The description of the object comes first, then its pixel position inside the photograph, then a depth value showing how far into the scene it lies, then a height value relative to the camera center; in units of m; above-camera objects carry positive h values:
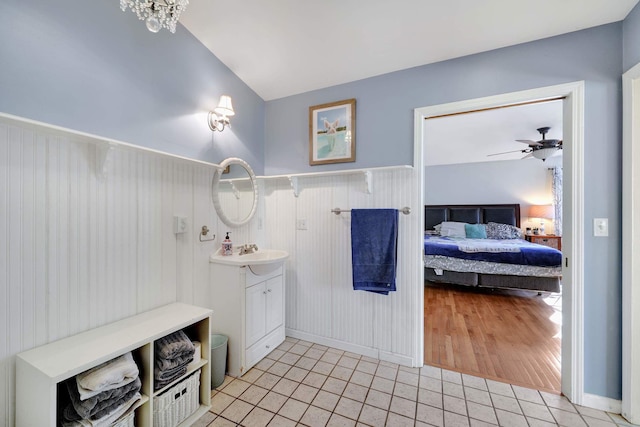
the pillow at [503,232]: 5.25 -0.37
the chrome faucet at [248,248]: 2.28 -0.31
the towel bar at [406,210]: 2.08 +0.03
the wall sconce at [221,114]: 2.06 +0.82
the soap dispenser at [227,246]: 2.13 -0.27
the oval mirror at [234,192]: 2.13 +0.19
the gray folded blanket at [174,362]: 1.40 -0.83
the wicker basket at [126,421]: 1.19 -0.98
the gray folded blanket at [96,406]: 1.09 -0.85
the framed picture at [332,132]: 2.34 +0.77
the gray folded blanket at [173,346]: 1.42 -0.75
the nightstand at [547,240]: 4.99 -0.52
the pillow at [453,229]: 5.34 -0.32
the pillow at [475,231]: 5.25 -0.35
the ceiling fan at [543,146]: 3.58 +0.97
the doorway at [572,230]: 1.65 -0.11
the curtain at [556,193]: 5.29 +0.43
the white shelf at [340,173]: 2.08 +0.36
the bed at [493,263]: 3.62 -0.74
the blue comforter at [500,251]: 3.61 -0.57
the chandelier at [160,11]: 1.02 +0.83
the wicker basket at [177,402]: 1.38 -1.07
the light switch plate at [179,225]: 1.82 -0.08
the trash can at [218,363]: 1.81 -1.07
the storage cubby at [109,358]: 1.03 -0.64
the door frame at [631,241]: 1.51 -0.16
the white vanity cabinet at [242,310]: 1.93 -0.76
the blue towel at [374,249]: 2.07 -0.29
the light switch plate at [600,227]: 1.61 -0.08
